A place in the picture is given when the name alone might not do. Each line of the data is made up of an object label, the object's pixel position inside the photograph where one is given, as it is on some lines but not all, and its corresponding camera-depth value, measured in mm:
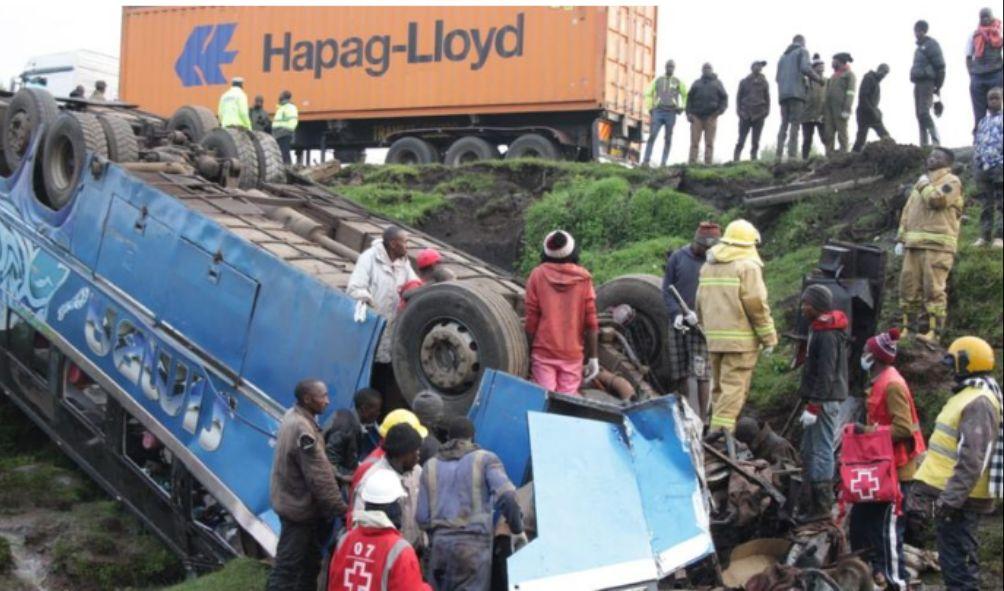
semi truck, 20531
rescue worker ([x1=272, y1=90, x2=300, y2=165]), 19484
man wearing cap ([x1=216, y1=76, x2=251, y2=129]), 16375
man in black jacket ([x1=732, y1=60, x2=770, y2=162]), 16453
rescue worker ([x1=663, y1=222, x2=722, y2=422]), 8742
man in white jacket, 8195
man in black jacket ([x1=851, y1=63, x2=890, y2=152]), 15188
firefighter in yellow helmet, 8391
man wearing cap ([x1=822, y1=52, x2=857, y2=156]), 15336
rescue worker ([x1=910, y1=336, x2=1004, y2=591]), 6711
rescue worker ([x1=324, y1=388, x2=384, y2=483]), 7258
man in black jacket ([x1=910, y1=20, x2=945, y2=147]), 14211
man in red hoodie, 7832
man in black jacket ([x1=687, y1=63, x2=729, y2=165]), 16953
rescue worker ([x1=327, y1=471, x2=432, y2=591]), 5500
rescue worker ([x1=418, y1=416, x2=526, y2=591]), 6379
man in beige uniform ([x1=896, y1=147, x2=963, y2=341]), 10000
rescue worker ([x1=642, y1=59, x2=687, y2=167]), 17578
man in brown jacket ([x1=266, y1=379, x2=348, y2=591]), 6848
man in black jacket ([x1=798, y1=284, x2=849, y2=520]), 8047
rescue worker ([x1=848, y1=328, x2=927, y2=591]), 7637
